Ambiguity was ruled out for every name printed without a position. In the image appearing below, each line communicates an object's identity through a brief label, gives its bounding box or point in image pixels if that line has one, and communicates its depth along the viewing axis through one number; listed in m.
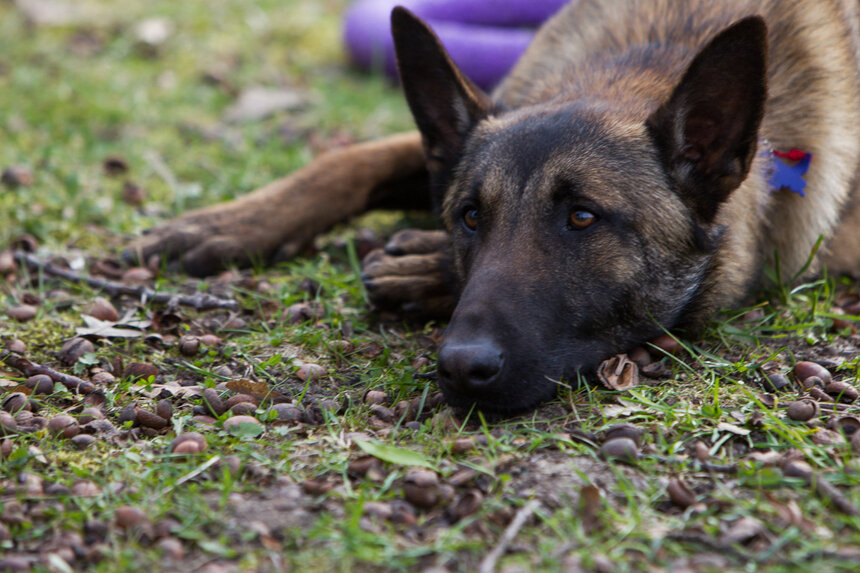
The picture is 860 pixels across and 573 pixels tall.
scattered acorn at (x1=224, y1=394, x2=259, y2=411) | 2.90
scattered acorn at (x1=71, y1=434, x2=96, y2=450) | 2.62
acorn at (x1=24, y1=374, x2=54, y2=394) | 2.95
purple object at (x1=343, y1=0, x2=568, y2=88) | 5.98
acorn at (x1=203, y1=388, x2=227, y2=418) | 2.88
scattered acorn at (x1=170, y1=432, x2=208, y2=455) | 2.57
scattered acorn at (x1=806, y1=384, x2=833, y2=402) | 2.84
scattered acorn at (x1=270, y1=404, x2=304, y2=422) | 2.82
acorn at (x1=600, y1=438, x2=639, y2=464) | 2.47
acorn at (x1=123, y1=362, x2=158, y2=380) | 3.14
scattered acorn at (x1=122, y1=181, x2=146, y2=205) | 4.96
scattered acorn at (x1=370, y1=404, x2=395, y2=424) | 2.85
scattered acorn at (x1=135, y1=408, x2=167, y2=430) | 2.77
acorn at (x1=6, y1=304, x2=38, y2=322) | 3.53
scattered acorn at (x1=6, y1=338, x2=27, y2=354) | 3.25
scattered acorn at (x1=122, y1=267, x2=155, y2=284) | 3.98
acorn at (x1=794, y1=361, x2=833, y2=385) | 2.96
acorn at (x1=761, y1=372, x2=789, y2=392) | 2.94
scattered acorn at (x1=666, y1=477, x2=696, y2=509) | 2.27
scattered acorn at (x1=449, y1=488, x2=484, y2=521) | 2.27
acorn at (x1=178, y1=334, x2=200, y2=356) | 3.32
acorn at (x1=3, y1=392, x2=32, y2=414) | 2.82
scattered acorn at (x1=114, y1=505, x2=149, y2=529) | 2.22
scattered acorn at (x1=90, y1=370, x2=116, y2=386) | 3.08
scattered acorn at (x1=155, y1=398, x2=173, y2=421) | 2.82
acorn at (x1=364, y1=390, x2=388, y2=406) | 2.97
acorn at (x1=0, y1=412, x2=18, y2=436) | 2.65
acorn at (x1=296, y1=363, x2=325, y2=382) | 3.14
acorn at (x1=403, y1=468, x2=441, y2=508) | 2.32
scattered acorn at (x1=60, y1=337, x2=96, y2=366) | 3.22
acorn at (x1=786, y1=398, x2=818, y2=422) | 2.69
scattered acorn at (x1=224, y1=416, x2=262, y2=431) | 2.72
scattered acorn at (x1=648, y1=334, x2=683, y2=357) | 3.18
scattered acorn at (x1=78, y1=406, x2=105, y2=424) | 2.79
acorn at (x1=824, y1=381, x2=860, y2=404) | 2.86
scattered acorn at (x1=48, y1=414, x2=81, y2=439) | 2.67
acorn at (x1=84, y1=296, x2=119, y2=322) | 3.54
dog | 2.89
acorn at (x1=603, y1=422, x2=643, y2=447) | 2.57
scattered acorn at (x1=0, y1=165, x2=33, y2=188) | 4.83
